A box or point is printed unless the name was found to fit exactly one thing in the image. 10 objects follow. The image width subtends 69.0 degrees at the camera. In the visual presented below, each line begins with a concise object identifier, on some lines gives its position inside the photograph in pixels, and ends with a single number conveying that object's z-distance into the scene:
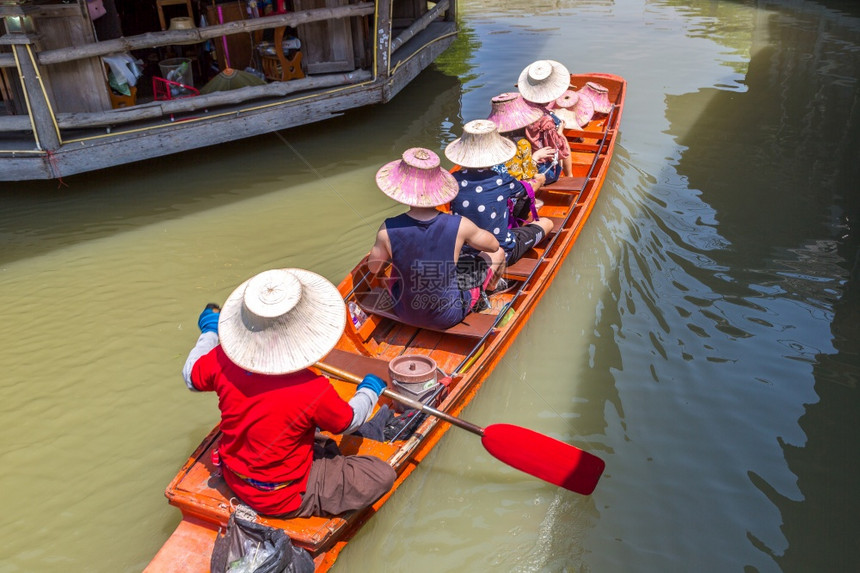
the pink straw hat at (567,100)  8.91
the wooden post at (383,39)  9.02
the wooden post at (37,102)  6.78
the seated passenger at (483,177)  5.20
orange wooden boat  3.46
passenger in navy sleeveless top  4.43
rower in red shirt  2.96
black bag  3.11
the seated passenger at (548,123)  7.37
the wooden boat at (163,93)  7.17
